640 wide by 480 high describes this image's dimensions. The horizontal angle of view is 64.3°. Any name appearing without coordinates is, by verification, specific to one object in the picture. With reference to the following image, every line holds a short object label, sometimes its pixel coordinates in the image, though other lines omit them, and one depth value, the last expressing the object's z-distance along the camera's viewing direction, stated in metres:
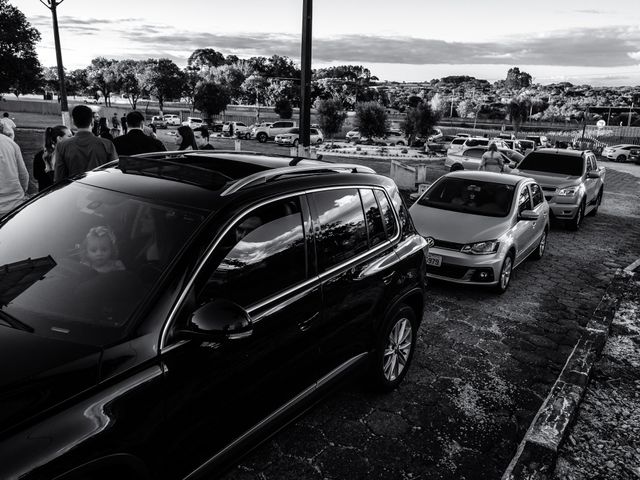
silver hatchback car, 6.52
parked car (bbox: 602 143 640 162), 38.06
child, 2.46
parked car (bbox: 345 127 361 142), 44.00
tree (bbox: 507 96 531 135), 62.38
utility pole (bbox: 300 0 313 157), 10.03
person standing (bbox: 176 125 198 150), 8.07
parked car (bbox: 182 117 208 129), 48.34
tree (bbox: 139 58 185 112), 78.31
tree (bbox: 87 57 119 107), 88.86
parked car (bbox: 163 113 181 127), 59.06
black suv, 1.90
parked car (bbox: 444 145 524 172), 19.25
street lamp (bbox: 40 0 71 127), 19.31
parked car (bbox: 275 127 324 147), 35.19
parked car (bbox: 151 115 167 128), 54.81
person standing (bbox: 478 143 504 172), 11.91
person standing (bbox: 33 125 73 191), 7.10
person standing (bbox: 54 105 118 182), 5.35
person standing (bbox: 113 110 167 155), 6.40
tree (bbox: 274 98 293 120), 67.75
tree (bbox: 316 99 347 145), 37.28
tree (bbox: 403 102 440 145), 37.91
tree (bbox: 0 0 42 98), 36.72
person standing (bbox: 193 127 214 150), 10.61
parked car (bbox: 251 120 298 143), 39.56
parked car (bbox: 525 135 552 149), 40.74
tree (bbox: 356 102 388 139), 36.75
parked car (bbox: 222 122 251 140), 41.25
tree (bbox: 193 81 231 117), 62.16
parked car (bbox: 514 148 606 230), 10.91
